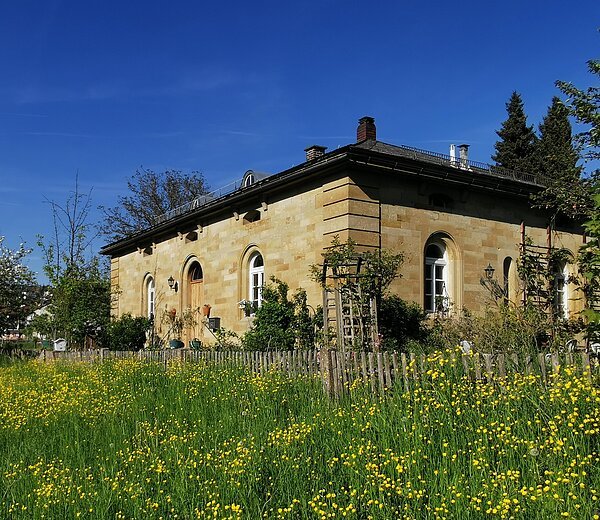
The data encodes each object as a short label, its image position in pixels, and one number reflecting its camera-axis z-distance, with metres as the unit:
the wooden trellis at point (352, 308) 11.21
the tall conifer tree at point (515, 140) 39.97
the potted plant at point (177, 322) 21.81
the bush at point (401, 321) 14.10
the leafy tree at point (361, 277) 11.80
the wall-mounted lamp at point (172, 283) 22.73
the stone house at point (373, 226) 14.55
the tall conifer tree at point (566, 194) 15.65
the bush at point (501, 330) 11.05
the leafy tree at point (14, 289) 21.19
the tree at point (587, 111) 16.36
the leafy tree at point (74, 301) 23.61
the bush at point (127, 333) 22.89
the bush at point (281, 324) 14.59
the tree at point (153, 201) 43.28
